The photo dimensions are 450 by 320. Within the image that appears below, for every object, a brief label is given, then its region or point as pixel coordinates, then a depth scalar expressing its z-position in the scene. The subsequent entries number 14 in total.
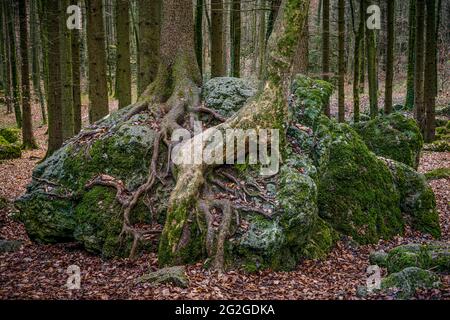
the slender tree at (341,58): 16.06
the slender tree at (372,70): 17.73
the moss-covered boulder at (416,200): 9.69
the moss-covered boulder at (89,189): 8.12
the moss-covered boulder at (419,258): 6.53
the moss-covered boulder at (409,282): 5.67
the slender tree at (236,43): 14.92
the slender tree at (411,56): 19.35
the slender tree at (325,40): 15.63
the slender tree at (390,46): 16.91
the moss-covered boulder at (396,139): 11.70
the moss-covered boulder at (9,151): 17.53
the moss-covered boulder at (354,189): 9.02
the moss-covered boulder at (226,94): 9.33
